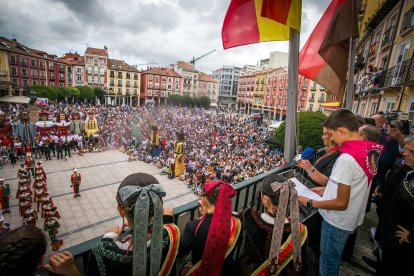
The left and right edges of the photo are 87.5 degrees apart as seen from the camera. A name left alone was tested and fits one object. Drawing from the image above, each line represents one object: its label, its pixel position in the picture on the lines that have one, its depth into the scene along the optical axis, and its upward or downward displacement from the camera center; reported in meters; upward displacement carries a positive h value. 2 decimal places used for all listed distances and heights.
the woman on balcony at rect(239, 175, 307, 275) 1.76 -1.10
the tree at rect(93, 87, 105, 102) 55.05 -0.64
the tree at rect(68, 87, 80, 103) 48.91 -0.86
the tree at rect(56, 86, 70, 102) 47.19 -0.95
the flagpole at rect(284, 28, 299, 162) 3.27 +0.24
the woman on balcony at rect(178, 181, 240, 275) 1.76 -1.15
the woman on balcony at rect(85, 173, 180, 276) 1.50 -1.06
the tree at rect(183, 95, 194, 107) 67.12 -1.05
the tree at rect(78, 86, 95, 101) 51.72 -0.80
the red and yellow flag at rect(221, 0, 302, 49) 3.61 +1.29
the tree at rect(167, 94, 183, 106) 65.81 -0.94
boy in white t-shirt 2.07 -0.76
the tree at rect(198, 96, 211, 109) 70.44 -0.83
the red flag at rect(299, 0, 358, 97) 3.75 +1.14
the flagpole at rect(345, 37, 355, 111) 3.73 +0.60
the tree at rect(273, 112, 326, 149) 17.06 -1.81
